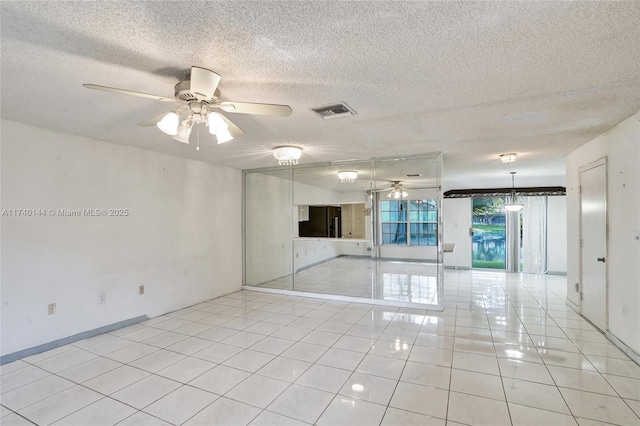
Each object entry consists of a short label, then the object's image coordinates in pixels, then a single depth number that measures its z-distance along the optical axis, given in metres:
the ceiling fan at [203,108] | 1.78
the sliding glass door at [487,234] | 8.02
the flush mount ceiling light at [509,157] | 4.51
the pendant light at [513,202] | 6.83
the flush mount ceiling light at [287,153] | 3.88
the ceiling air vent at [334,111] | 2.56
